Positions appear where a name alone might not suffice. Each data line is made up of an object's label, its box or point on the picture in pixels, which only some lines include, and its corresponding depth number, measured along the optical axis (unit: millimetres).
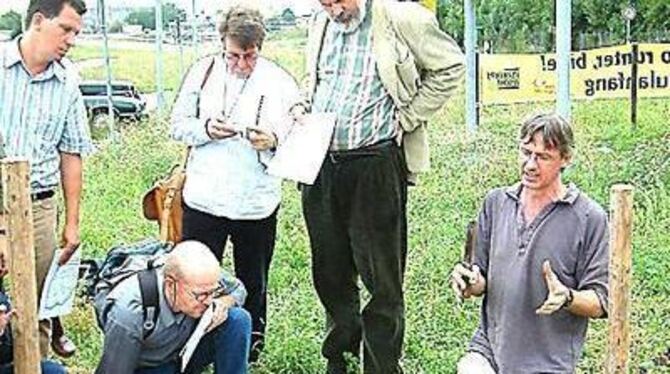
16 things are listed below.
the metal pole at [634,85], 12438
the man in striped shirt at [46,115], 4176
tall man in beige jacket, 4414
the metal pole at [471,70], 11938
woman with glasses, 4730
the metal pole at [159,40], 11797
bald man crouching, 3809
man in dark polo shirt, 3451
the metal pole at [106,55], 11097
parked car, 16047
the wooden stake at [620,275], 3104
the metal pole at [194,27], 12656
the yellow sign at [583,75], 12969
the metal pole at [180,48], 13747
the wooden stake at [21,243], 3393
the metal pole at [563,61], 8109
